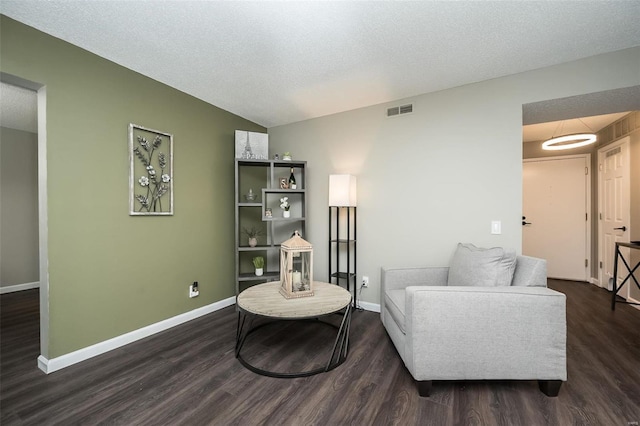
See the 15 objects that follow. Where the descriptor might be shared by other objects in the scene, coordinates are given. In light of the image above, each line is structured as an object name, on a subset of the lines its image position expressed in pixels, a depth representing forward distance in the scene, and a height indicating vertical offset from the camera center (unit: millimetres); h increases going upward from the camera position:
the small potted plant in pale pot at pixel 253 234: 3361 -285
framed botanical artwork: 2463 +392
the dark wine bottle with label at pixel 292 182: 3447 +385
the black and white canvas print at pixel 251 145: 3318 +840
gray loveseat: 1647 -756
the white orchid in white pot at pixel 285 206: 3424 +79
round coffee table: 1914 -705
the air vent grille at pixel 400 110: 2986 +1139
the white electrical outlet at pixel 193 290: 2980 -859
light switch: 2561 -146
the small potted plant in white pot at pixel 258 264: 3345 -640
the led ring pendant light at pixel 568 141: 3629 +977
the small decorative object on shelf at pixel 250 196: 3388 +205
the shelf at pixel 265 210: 3285 +19
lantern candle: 2293 -560
